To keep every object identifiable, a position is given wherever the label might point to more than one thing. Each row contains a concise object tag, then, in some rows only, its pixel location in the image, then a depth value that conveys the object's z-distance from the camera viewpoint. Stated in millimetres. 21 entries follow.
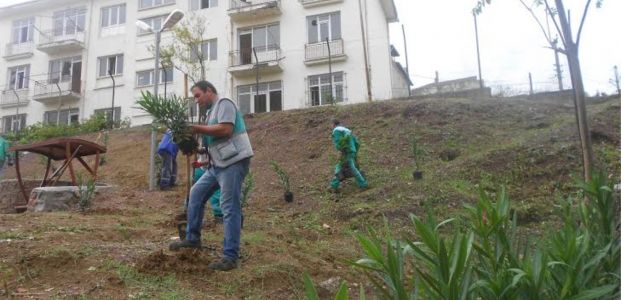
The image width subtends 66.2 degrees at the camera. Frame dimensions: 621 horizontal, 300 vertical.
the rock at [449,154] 10625
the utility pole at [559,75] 15462
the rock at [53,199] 7359
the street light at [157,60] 10177
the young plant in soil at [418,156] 9133
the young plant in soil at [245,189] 6977
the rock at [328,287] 3693
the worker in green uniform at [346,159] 9039
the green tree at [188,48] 21109
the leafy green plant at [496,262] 1540
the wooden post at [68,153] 8008
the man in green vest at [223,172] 3941
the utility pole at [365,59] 20562
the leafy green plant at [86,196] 6949
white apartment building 21656
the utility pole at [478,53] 22500
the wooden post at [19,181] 8230
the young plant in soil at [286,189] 8914
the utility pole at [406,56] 27359
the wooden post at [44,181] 8366
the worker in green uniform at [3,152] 8992
